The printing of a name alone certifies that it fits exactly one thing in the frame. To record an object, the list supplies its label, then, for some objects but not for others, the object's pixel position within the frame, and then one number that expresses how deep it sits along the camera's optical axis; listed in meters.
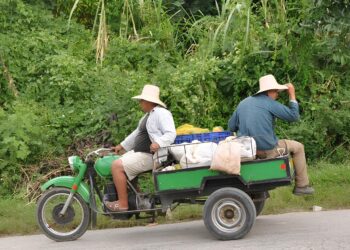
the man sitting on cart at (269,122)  15.82
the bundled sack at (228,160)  14.98
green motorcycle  15.25
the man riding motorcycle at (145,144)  15.80
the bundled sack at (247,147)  15.23
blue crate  16.05
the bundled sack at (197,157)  15.33
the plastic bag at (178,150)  15.45
